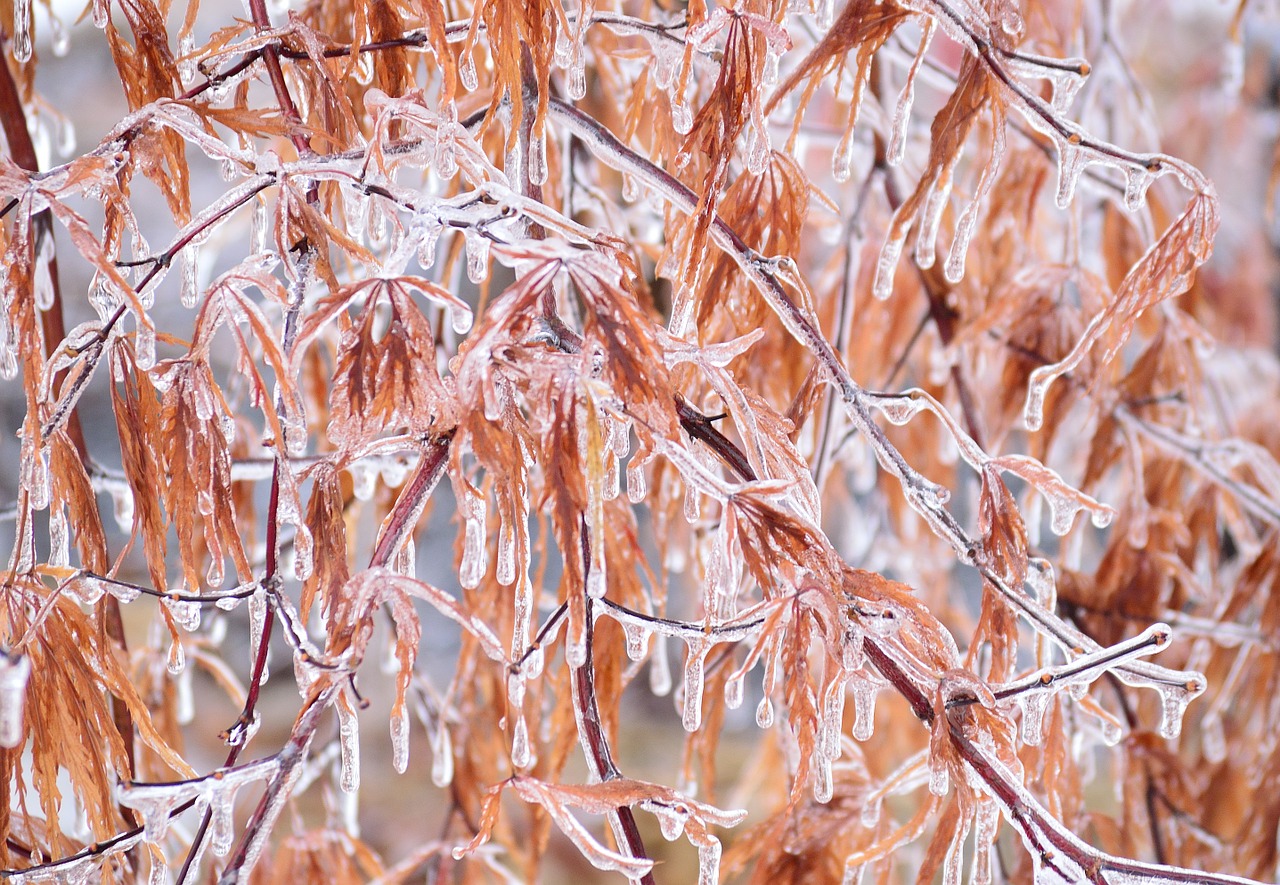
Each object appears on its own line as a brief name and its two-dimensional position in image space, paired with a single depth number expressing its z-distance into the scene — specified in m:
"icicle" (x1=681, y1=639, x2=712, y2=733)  1.33
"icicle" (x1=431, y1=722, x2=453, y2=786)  1.54
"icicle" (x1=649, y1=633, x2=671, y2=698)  1.54
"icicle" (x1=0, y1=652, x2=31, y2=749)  1.27
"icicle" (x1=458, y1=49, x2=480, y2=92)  1.34
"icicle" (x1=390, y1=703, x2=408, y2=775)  1.31
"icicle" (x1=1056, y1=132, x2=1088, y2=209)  1.36
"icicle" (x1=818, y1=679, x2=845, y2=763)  1.32
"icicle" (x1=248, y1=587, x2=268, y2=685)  1.33
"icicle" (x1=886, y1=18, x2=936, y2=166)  1.36
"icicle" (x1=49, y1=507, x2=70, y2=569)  1.37
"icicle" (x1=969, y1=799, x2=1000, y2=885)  1.33
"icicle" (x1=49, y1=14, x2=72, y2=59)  1.50
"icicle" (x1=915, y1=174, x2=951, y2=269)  1.38
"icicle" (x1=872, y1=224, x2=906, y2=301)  1.38
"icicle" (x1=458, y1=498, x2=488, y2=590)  1.32
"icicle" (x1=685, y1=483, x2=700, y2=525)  1.36
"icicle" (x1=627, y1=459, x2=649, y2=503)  1.35
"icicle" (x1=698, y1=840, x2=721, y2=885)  1.33
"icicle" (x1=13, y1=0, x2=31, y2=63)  1.39
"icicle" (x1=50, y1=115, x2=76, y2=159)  1.58
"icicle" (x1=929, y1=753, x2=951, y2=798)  1.32
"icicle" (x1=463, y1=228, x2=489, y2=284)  1.30
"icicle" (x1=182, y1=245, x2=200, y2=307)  1.36
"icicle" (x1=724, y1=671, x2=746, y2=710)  1.33
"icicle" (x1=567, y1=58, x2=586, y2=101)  1.36
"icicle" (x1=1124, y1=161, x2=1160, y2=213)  1.36
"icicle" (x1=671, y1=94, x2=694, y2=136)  1.35
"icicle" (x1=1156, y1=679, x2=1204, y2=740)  1.34
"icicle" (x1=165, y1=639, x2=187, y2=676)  1.36
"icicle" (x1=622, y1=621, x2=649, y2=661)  1.36
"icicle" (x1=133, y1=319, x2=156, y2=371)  1.32
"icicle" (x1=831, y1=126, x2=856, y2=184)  1.39
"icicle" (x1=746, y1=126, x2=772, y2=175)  1.35
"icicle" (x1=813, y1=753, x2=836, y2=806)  1.33
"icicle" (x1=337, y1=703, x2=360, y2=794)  1.31
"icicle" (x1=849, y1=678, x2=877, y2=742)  1.34
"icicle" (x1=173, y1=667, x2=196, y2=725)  1.60
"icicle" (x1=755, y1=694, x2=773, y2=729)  1.33
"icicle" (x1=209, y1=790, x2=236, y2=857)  1.30
